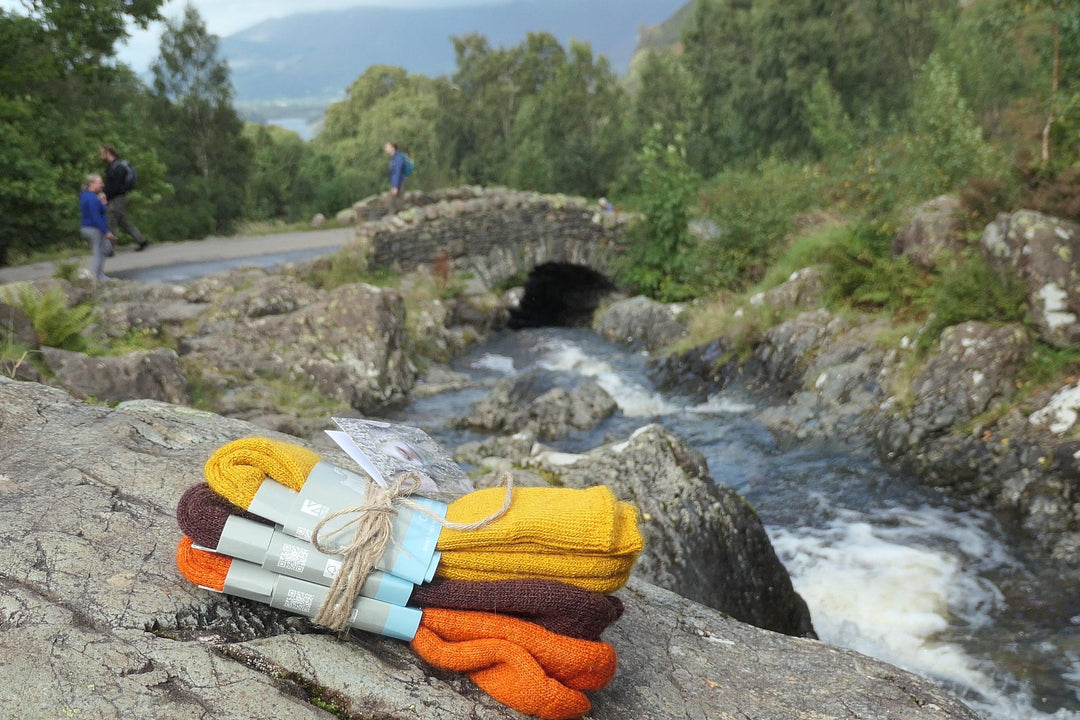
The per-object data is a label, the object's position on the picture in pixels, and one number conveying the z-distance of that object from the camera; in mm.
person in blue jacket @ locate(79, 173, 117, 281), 12102
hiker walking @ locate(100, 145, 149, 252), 13188
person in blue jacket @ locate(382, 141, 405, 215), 18094
